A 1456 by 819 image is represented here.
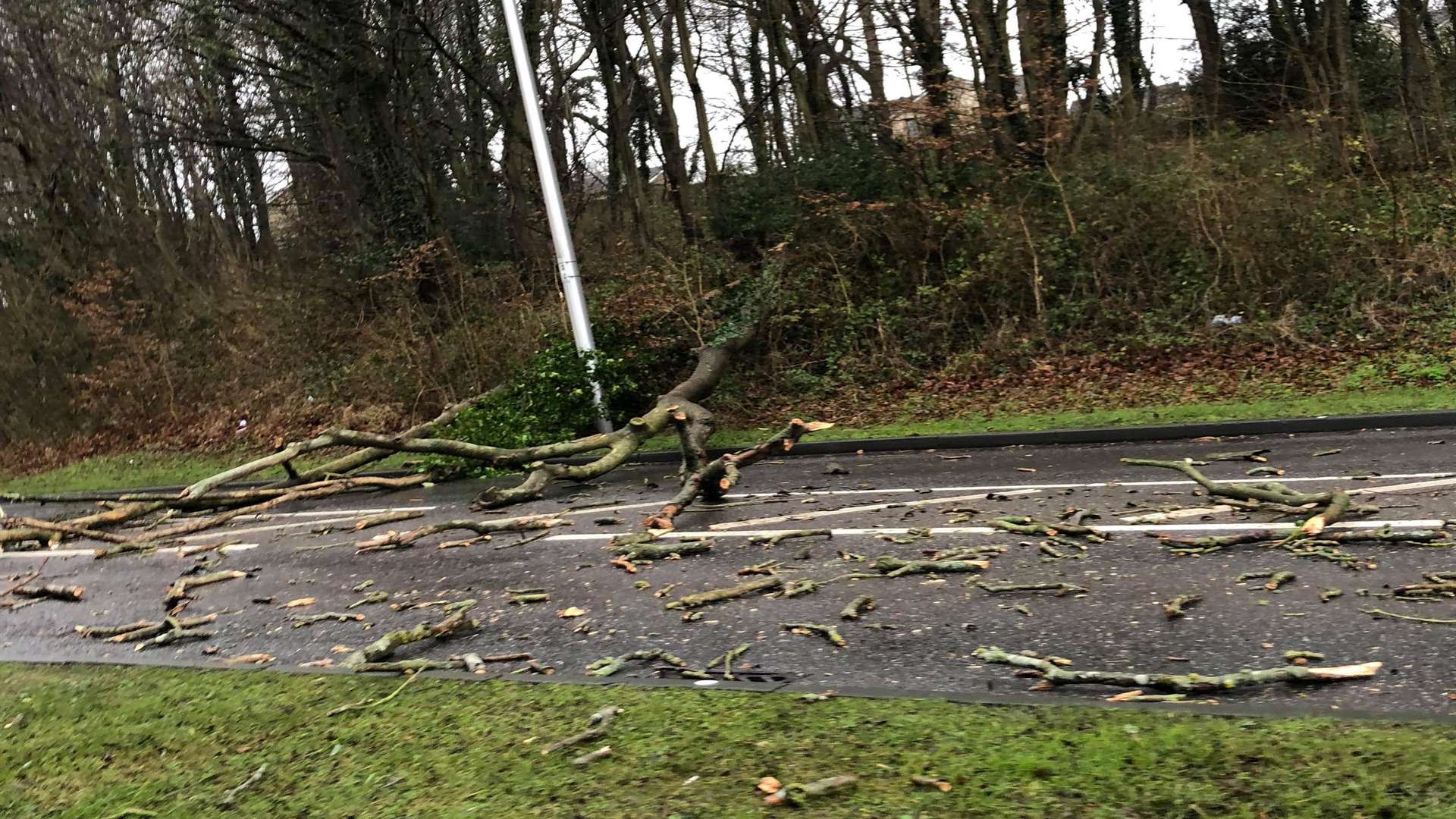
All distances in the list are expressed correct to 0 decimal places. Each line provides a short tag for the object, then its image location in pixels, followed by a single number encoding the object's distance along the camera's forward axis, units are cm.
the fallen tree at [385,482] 995
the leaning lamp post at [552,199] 1590
